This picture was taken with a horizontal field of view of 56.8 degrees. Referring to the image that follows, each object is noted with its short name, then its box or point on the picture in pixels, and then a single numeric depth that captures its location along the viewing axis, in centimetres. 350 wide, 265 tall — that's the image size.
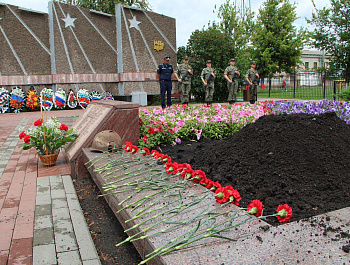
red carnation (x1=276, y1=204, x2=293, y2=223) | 198
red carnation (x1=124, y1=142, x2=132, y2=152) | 404
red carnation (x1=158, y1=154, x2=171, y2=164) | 333
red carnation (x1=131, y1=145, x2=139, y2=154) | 397
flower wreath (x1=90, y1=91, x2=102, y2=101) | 1498
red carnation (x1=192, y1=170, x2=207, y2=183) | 261
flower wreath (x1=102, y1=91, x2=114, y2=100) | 1508
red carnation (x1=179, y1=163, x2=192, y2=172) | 281
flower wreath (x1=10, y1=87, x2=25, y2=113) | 1345
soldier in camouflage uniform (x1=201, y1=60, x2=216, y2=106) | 1295
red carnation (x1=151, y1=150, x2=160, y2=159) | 361
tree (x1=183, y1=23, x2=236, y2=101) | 1836
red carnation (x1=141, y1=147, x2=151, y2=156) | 384
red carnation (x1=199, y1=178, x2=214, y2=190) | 252
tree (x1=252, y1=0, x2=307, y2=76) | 2714
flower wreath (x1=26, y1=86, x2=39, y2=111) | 1374
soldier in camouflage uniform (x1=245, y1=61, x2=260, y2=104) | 1294
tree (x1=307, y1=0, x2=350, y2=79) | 2058
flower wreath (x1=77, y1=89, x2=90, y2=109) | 1458
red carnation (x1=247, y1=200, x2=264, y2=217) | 205
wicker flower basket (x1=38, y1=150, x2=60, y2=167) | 459
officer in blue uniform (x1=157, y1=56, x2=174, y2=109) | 1166
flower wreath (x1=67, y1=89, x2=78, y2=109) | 1441
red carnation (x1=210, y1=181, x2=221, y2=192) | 247
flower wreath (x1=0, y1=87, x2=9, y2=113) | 1332
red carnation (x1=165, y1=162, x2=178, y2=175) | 291
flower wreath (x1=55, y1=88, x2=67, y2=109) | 1412
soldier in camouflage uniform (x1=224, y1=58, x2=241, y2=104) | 1343
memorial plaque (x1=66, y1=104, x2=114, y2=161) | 433
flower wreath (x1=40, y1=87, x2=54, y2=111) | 1377
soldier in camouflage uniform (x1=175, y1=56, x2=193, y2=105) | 1241
